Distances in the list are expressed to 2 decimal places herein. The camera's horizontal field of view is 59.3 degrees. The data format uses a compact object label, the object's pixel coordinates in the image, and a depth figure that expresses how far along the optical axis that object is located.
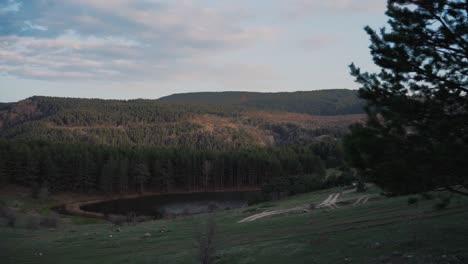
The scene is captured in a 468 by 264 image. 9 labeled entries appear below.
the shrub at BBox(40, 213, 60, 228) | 53.84
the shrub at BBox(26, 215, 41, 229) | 49.88
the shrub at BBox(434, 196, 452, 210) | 14.36
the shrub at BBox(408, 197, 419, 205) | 14.96
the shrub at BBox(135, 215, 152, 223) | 64.06
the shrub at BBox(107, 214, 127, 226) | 62.84
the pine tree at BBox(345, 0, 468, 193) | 13.59
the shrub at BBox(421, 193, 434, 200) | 14.28
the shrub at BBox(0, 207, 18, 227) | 50.00
